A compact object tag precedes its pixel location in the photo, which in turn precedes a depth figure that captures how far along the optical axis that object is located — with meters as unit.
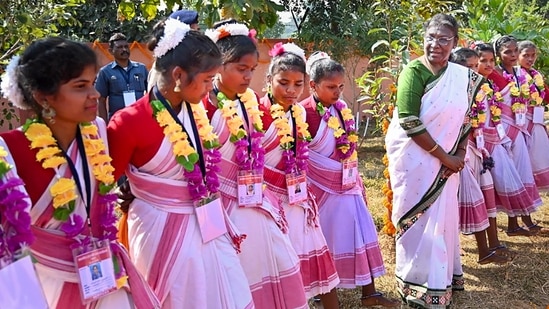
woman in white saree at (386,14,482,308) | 3.93
